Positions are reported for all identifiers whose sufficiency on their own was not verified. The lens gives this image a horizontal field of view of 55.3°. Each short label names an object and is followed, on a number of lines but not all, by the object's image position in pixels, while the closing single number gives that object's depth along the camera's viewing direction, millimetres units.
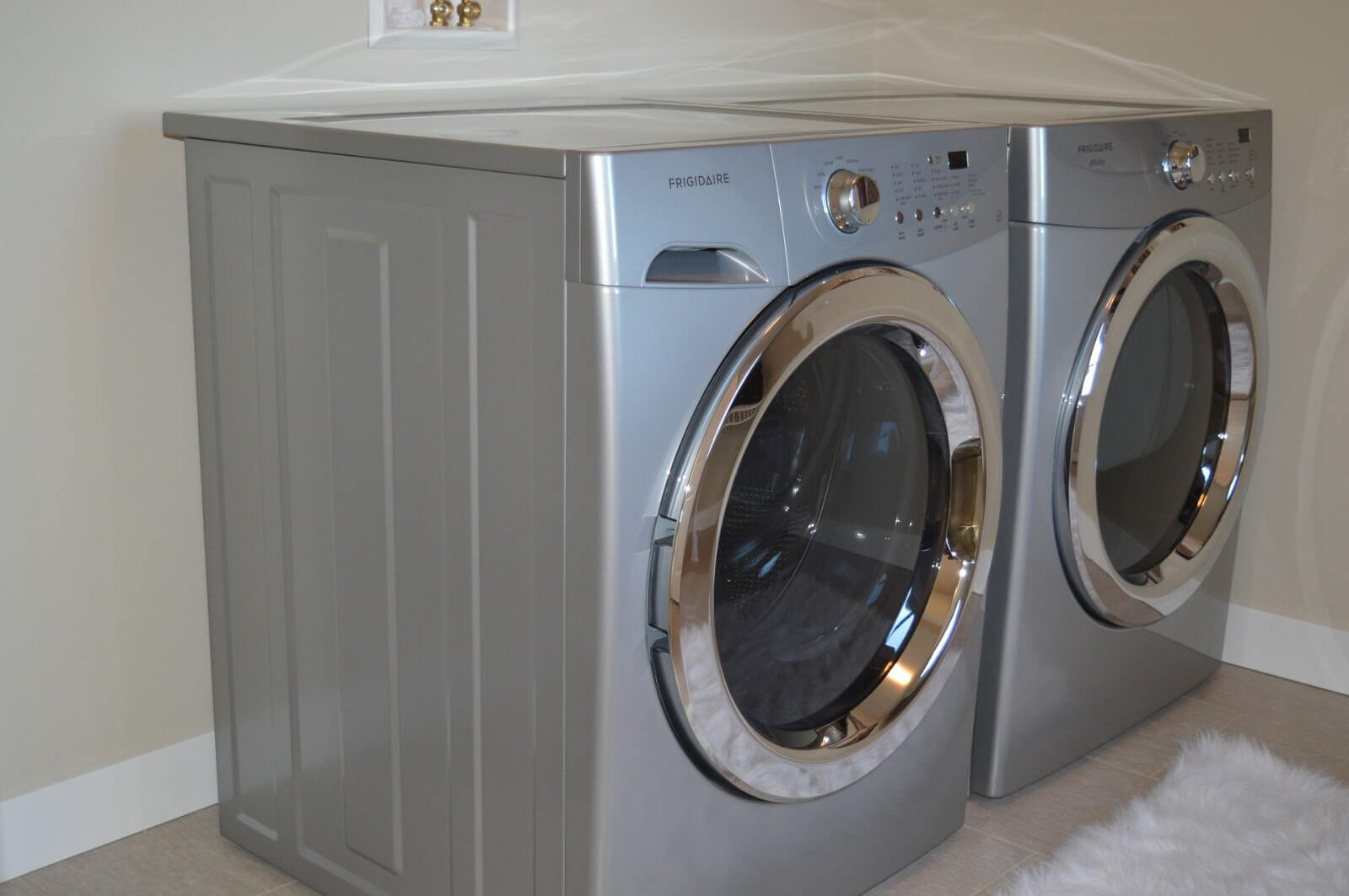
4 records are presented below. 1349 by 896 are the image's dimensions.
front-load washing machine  1157
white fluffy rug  1593
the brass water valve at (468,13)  1845
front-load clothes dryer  1612
